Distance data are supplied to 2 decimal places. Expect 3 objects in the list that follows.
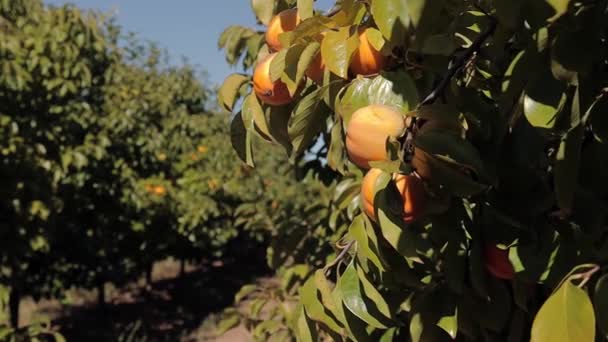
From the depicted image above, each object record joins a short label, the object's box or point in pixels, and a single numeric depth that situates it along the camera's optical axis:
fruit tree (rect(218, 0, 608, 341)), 0.59
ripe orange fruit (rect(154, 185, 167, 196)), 7.15
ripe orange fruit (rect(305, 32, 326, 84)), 0.86
